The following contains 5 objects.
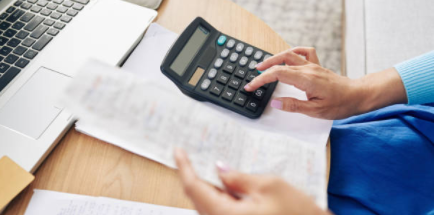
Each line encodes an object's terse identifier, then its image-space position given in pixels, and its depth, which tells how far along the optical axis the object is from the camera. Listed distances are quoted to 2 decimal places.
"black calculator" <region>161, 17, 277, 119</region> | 0.49
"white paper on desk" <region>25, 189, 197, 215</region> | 0.43
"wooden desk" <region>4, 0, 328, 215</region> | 0.44
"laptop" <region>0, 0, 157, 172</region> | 0.46
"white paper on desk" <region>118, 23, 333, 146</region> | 0.48
